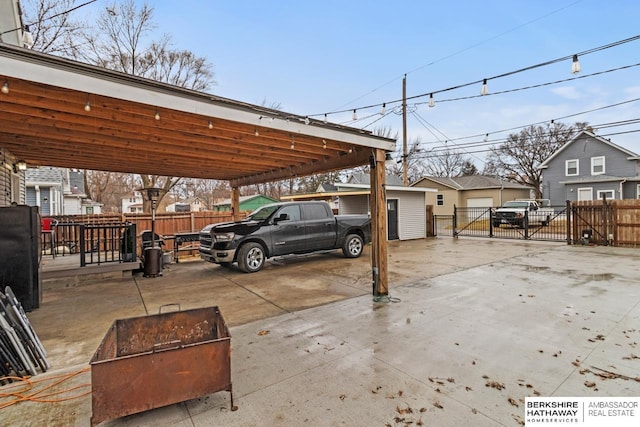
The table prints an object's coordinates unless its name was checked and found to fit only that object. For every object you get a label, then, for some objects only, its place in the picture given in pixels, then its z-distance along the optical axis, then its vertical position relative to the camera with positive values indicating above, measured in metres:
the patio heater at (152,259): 7.09 -1.01
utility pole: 16.57 +4.63
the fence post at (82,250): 6.23 -0.68
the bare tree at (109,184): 27.48 +3.03
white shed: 13.74 +0.12
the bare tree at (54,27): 11.50 +7.54
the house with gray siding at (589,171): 20.94 +2.65
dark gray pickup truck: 7.21 -0.55
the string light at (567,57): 7.24 +3.77
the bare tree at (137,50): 14.58 +8.28
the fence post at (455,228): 14.49 -0.86
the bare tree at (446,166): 41.81 +6.06
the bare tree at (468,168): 41.78 +5.63
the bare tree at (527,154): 32.94 +6.17
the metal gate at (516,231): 13.91 -1.18
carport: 2.88 +1.24
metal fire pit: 1.92 -1.06
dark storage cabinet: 4.25 -0.45
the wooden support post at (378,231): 5.08 -0.32
